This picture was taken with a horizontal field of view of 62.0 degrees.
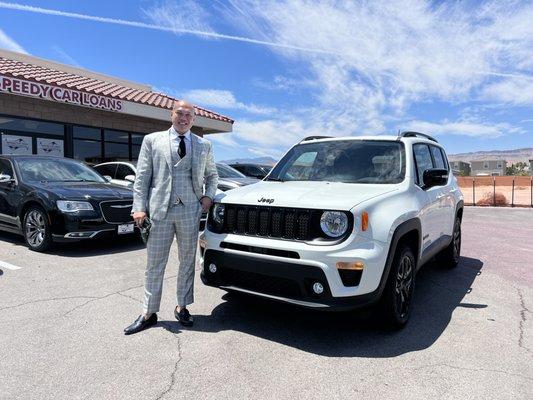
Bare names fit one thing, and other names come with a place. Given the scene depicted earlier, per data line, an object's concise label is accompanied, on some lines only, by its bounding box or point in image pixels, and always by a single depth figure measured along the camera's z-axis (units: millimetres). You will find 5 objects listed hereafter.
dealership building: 11898
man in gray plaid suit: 3746
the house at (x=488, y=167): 139712
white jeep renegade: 3389
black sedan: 6578
